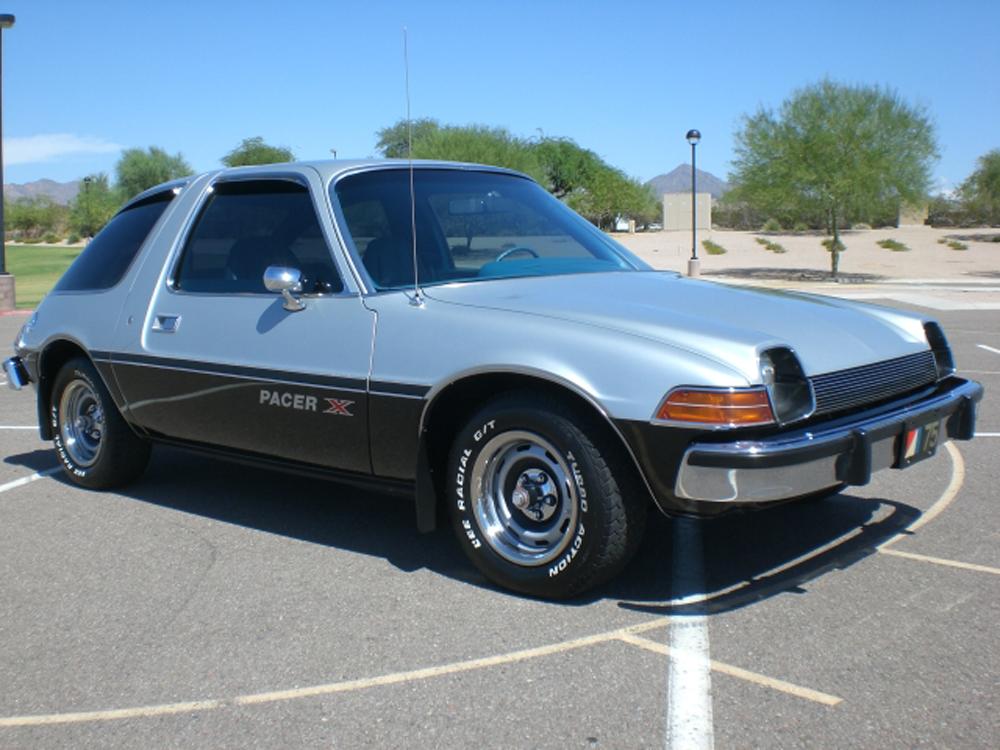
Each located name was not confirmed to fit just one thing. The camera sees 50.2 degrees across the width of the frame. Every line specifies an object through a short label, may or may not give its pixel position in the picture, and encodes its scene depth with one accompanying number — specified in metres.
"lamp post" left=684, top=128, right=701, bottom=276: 30.19
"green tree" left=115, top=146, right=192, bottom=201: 83.75
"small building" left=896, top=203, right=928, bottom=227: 33.34
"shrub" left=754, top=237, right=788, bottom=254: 51.38
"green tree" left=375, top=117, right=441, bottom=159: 56.19
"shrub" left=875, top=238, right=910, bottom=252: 51.06
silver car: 3.74
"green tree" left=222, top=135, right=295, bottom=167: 48.97
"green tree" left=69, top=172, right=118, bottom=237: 83.12
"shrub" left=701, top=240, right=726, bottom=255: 50.84
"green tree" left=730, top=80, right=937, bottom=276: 32.19
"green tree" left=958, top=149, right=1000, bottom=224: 65.69
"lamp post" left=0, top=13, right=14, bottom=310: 20.59
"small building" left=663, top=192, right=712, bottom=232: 82.75
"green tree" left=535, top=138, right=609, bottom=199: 75.25
